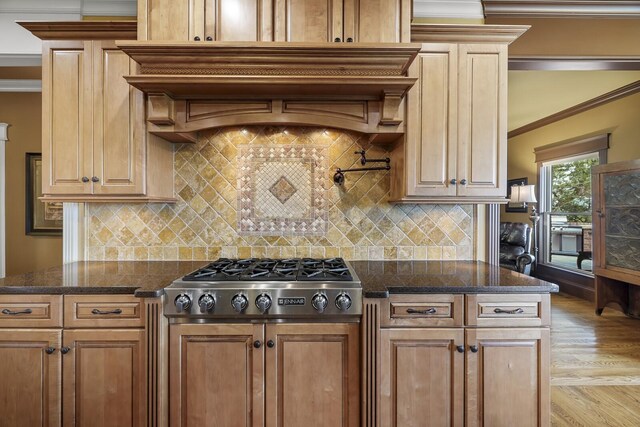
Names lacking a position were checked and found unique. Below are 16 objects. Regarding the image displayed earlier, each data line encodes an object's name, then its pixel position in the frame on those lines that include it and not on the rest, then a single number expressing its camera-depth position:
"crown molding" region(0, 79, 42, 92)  4.02
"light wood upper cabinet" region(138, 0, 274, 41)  2.02
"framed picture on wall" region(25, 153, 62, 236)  4.13
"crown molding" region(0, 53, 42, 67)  2.61
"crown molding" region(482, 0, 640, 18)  2.59
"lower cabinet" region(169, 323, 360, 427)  1.76
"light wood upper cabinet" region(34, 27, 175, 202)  2.15
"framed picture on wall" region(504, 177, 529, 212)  6.79
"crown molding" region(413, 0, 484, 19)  2.53
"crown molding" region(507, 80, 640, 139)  4.37
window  5.38
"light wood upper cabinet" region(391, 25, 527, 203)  2.16
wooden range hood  1.91
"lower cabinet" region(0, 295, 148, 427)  1.75
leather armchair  5.71
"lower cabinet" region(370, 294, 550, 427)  1.76
